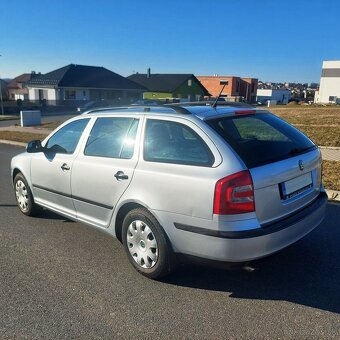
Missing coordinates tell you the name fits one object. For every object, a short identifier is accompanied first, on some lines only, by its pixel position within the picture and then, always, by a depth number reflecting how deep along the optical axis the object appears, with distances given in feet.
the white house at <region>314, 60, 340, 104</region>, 309.01
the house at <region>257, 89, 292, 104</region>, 310.06
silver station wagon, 10.02
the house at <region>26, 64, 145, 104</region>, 158.92
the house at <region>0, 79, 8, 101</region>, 186.24
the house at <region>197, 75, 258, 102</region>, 266.61
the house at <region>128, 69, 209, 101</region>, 205.98
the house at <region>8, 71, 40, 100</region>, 233.43
